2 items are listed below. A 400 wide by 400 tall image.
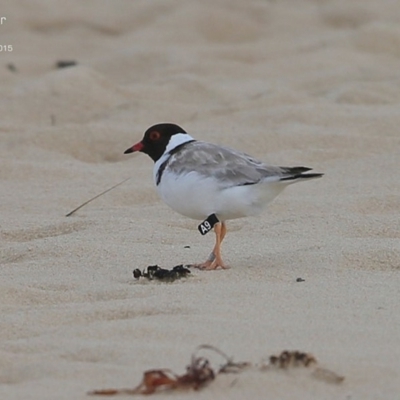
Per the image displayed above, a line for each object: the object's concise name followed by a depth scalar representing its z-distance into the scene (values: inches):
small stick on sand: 459.0
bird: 366.3
